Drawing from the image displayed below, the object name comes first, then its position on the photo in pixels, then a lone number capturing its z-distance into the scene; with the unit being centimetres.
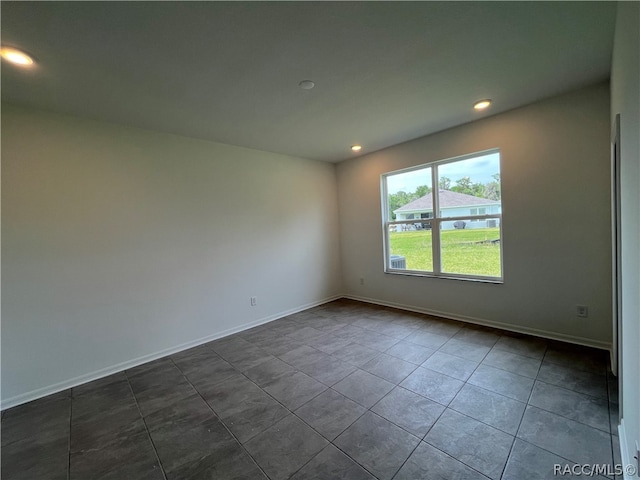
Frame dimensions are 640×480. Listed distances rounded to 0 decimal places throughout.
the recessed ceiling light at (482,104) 270
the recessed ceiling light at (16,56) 164
